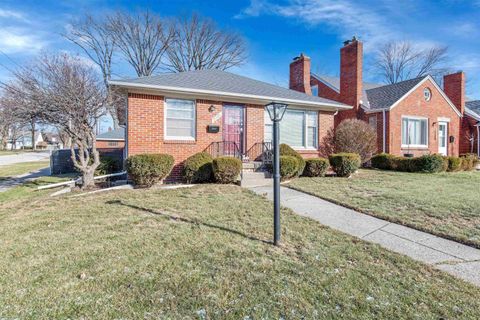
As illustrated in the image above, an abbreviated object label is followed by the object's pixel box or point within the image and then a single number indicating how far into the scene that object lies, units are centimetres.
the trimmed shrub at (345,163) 1028
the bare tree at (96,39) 2386
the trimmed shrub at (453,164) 1316
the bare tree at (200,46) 2772
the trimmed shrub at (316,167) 1018
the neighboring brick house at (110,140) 2286
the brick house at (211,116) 902
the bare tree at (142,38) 2570
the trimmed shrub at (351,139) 1234
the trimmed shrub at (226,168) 847
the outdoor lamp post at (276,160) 385
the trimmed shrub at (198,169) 883
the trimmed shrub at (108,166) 1030
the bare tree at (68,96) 788
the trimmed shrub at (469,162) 1402
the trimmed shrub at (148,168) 794
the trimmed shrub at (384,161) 1323
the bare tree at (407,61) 3338
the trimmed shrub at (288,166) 901
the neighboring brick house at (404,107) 1483
